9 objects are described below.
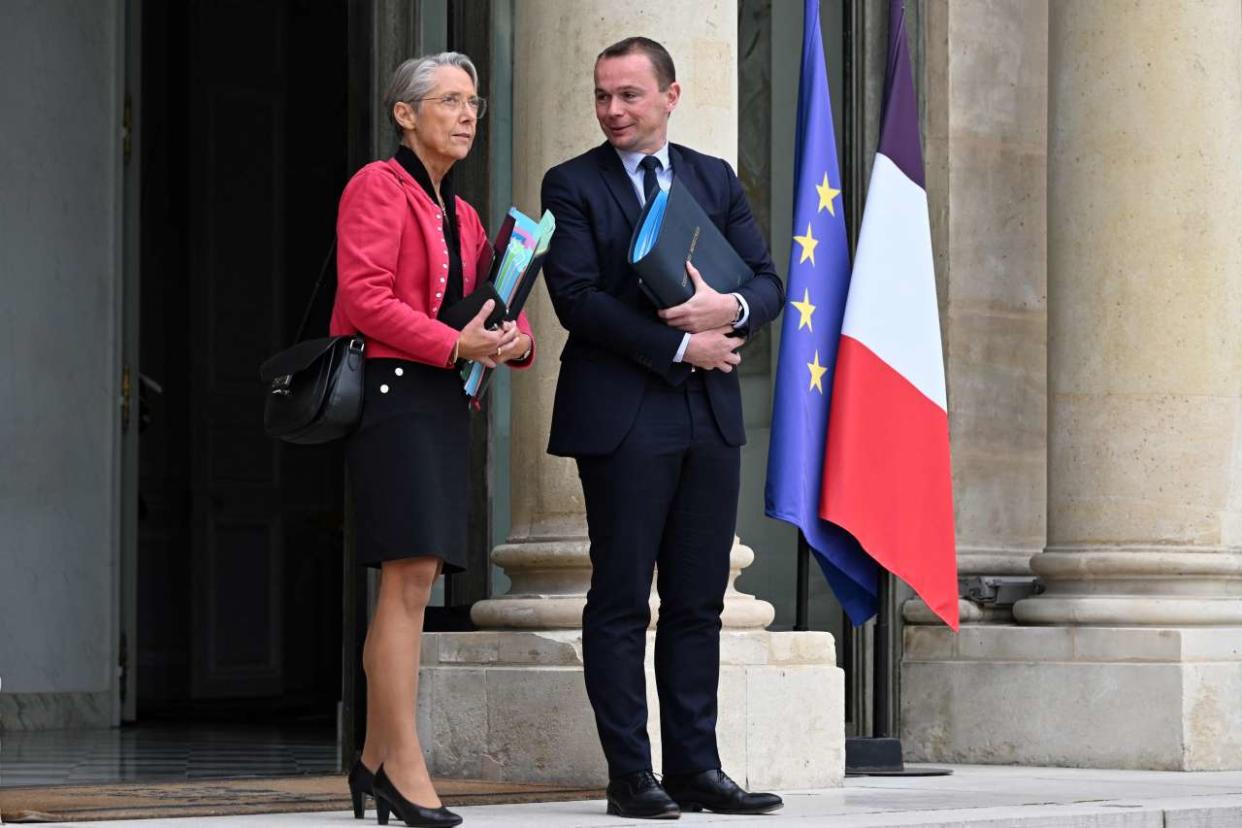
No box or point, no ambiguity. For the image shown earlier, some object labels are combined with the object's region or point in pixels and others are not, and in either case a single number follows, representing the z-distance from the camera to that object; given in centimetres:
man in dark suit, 1211
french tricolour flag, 1647
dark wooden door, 2898
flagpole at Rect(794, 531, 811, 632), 1675
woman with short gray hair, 1133
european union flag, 1625
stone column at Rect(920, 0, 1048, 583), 1922
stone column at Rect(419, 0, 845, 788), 1470
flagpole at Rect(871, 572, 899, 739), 1728
